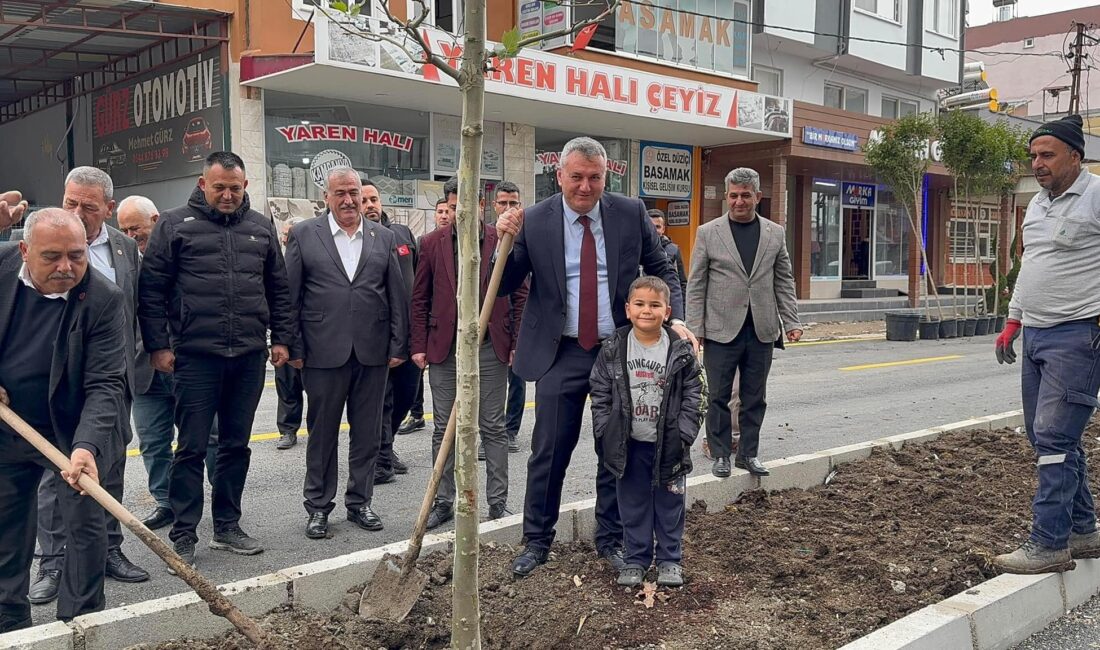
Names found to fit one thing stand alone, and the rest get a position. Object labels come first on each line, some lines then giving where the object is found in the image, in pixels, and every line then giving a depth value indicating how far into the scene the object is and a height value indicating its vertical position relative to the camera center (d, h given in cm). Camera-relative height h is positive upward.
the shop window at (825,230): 2734 +85
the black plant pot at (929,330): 1923 -152
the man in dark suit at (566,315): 443 -28
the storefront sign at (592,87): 1396 +330
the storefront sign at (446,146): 1811 +229
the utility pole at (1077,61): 3247 +717
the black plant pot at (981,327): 2035 -154
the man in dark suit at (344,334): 527 -44
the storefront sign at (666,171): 2259 +222
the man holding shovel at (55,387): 364 -53
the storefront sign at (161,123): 1541 +247
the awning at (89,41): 1373 +375
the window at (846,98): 2786 +502
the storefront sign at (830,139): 2238 +302
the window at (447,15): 1816 +504
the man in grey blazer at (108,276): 441 -16
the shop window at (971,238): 3198 +72
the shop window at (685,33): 1998 +523
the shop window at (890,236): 2966 +73
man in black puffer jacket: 477 -32
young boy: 415 -75
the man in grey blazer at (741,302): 633 -31
